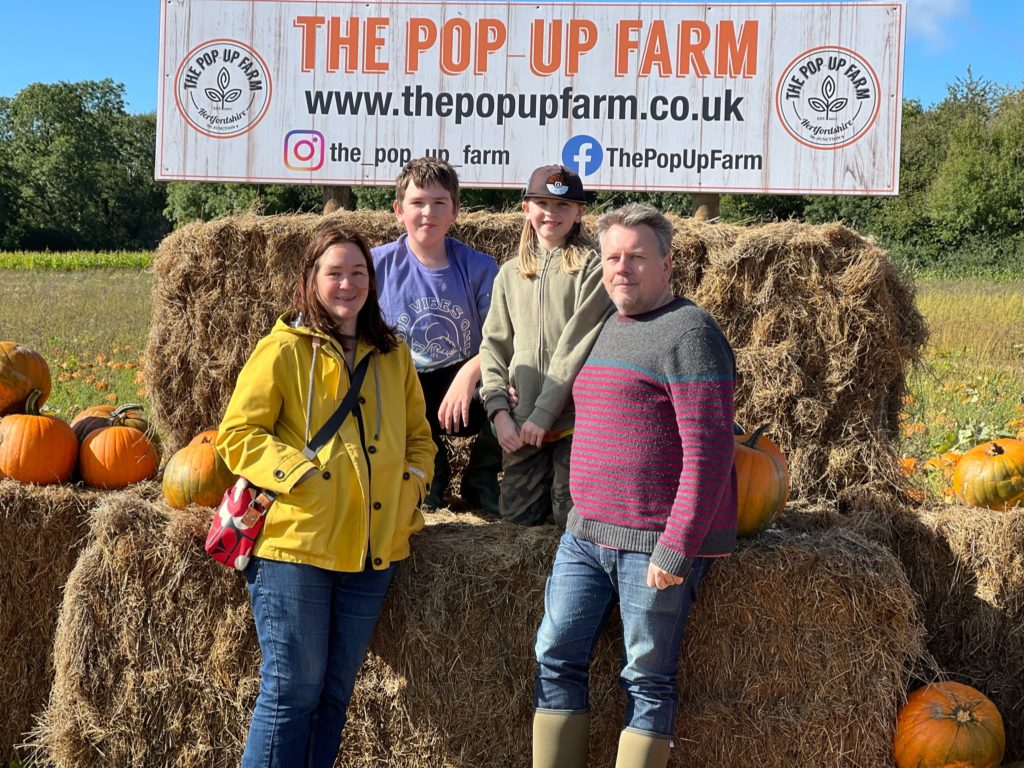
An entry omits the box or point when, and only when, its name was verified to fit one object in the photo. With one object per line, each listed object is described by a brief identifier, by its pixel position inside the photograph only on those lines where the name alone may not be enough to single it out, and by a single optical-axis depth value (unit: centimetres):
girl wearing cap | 325
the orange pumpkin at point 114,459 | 412
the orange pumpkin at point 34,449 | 402
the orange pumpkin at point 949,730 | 339
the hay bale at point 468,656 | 335
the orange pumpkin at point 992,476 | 415
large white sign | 531
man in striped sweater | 268
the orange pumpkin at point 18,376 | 431
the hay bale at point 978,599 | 391
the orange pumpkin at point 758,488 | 343
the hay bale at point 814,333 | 420
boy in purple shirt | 362
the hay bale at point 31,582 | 394
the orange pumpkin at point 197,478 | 366
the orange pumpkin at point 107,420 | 428
